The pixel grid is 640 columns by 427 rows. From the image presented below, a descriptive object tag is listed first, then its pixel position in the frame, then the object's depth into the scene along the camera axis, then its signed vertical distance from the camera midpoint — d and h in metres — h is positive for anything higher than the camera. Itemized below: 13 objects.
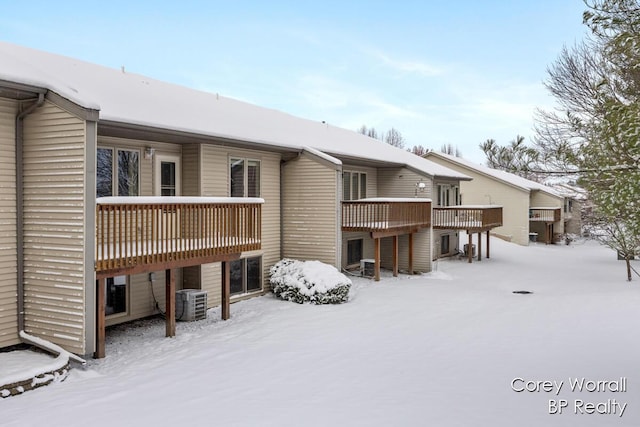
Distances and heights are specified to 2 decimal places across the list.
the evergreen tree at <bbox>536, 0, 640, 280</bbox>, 5.64 +1.19
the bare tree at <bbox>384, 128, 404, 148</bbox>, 81.34 +13.18
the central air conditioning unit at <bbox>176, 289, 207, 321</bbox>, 11.57 -2.20
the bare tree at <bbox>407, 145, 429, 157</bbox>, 80.94 +11.22
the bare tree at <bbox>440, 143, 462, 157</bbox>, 87.25 +11.95
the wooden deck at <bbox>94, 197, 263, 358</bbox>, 8.44 -0.58
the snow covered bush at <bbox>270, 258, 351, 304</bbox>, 13.52 -1.98
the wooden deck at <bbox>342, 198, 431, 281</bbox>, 17.22 -0.09
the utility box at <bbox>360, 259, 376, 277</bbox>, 19.00 -2.10
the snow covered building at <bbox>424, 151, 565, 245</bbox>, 35.50 +1.51
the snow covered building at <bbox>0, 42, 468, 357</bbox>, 8.10 +0.42
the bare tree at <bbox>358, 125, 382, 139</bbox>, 80.56 +14.08
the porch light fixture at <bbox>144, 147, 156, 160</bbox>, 11.59 +1.48
